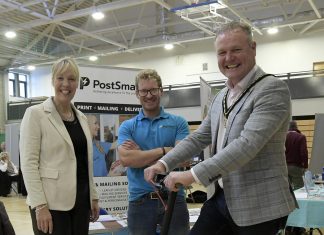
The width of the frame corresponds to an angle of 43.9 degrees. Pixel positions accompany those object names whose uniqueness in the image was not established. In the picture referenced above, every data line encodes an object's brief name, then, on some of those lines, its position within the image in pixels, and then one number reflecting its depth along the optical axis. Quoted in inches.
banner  172.6
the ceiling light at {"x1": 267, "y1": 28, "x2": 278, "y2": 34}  542.4
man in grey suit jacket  63.2
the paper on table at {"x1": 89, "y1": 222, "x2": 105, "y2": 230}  139.2
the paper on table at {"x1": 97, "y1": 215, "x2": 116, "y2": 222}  153.3
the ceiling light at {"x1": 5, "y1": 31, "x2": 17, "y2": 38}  522.9
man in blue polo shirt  100.8
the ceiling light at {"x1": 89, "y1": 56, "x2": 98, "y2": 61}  681.3
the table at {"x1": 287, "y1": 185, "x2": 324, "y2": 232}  157.6
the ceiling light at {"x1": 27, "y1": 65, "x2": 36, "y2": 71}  754.4
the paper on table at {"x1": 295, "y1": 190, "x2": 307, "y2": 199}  165.5
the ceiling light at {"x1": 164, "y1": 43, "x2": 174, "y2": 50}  603.4
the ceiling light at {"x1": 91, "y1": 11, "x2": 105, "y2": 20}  450.5
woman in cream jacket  93.0
